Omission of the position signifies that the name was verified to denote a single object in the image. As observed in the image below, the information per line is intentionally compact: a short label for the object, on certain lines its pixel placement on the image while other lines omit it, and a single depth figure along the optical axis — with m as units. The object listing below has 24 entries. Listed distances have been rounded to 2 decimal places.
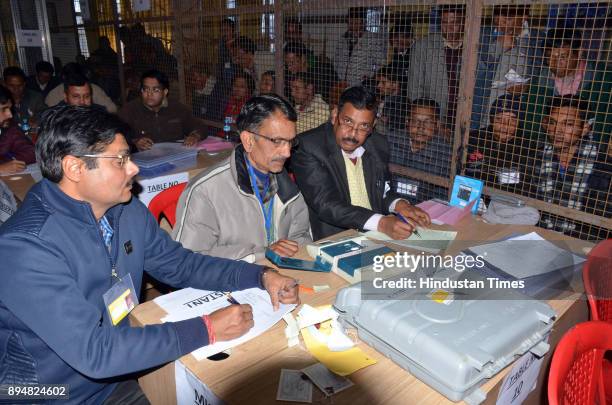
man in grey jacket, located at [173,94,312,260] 1.95
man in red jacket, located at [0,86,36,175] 3.38
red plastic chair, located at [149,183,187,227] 2.19
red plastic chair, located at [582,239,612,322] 1.62
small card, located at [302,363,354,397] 1.16
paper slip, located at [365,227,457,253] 2.05
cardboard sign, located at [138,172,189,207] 3.26
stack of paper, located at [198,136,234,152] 4.18
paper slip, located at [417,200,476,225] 2.39
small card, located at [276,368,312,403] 1.13
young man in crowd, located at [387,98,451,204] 2.78
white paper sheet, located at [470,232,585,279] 1.82
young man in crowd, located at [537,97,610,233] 2.24
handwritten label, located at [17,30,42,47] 7.46
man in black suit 2.31
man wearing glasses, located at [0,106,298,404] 1.17
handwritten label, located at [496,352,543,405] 1.32
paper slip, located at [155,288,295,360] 1.38
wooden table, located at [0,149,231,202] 2.99
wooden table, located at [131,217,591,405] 1.14
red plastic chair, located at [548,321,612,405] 1.05
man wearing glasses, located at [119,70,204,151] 4.38
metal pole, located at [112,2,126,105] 5.45
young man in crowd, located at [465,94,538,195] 2.42
